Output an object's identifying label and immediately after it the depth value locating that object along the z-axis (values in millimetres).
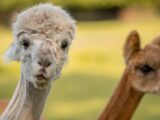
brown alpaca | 5815
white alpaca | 3605
